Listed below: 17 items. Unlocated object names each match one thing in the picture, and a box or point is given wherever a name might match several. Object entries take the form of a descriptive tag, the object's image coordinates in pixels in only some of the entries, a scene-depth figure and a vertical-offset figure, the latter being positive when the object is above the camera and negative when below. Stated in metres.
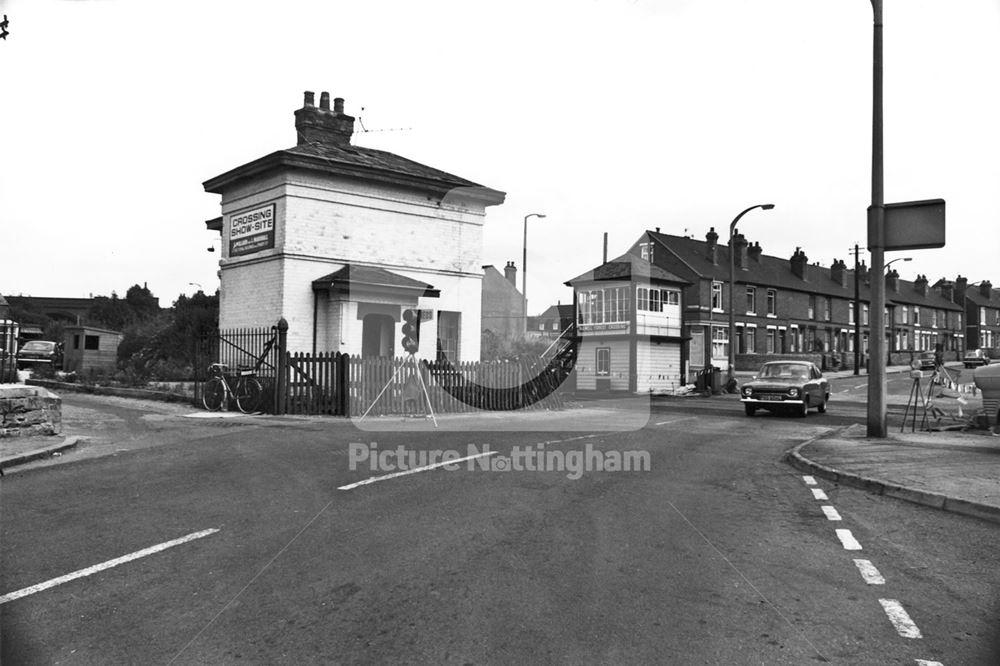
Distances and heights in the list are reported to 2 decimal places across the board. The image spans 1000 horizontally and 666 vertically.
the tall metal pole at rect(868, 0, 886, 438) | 13.41 +1.73
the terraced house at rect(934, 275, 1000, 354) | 89.81 +6.39
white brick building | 20.31 +3.25
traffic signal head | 21.08 +0.85
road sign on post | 12.88 +2.40
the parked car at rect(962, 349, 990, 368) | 58.22 -0.25
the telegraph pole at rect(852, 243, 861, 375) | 52.22 +2.51
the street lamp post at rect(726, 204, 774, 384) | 30.50 +2.44
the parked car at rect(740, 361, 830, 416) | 21.19 -0.98
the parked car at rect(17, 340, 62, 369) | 38.53 -0.25
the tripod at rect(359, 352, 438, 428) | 17.42 -0.59
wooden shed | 37.66 +0.06
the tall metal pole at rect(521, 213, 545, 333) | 40.40 +4.87
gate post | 17.02 -0.76
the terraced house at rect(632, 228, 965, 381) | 51.06 +4.25
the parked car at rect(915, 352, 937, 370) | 62.22 -0.21
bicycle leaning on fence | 17.52 -0.99
